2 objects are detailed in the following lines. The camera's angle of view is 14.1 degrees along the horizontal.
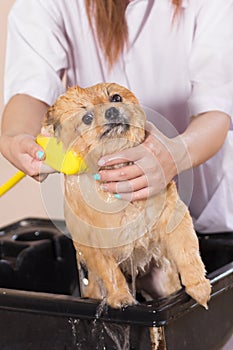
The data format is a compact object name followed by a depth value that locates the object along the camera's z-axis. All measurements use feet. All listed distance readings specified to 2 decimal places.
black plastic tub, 4.03
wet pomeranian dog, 3.91
